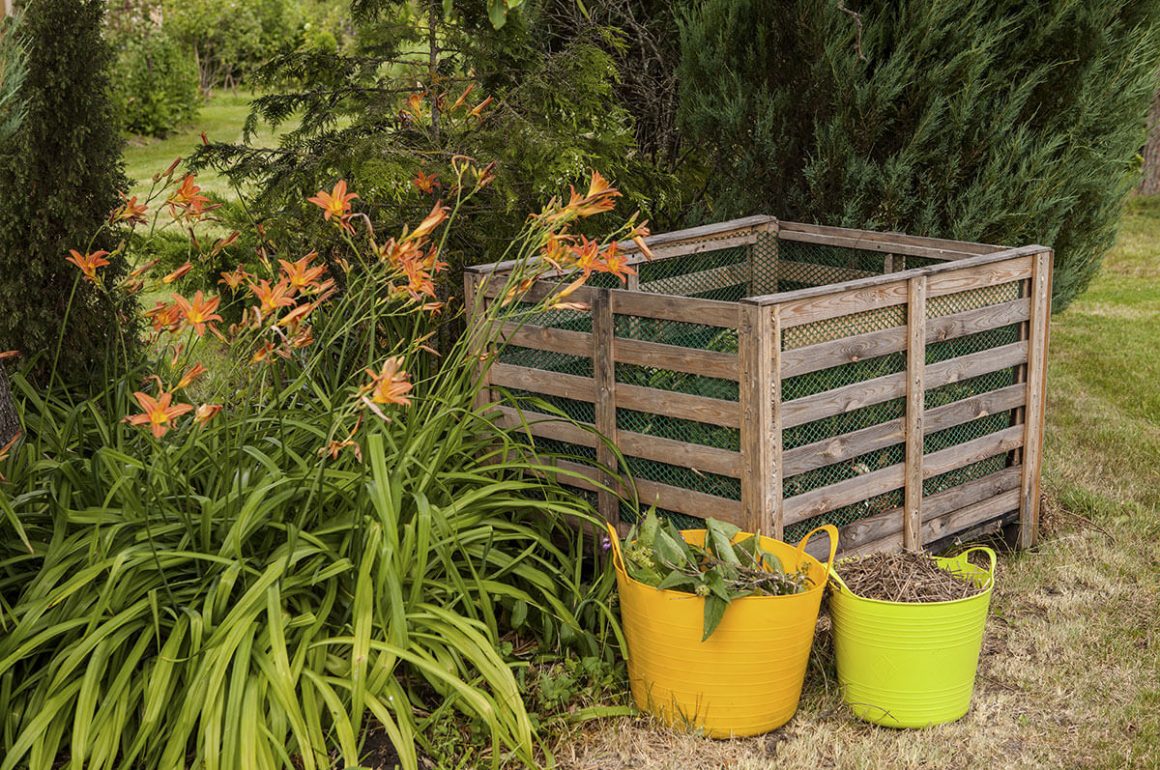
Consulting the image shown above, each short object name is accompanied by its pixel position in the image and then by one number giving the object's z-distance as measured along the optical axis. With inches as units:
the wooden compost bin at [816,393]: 131.2
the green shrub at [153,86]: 545.0
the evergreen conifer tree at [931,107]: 173.9
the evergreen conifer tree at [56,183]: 154.7
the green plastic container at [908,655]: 123.8
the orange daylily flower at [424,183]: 144.0
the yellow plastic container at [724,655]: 118.7
